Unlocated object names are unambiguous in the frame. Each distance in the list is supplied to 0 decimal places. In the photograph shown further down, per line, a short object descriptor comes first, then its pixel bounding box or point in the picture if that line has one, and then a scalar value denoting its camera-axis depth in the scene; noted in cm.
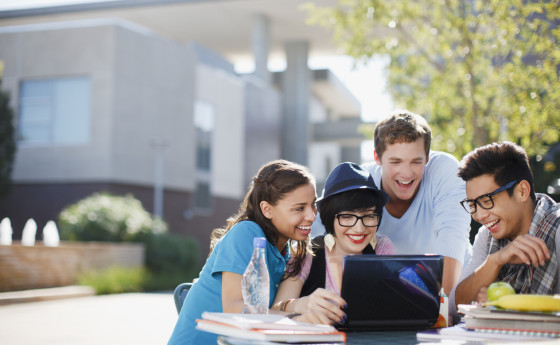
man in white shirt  380
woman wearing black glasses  309
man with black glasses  289
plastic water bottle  271
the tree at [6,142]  2295
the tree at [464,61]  1037
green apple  260
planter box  1565
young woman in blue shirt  290
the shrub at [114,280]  1644
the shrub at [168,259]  1916
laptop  249
